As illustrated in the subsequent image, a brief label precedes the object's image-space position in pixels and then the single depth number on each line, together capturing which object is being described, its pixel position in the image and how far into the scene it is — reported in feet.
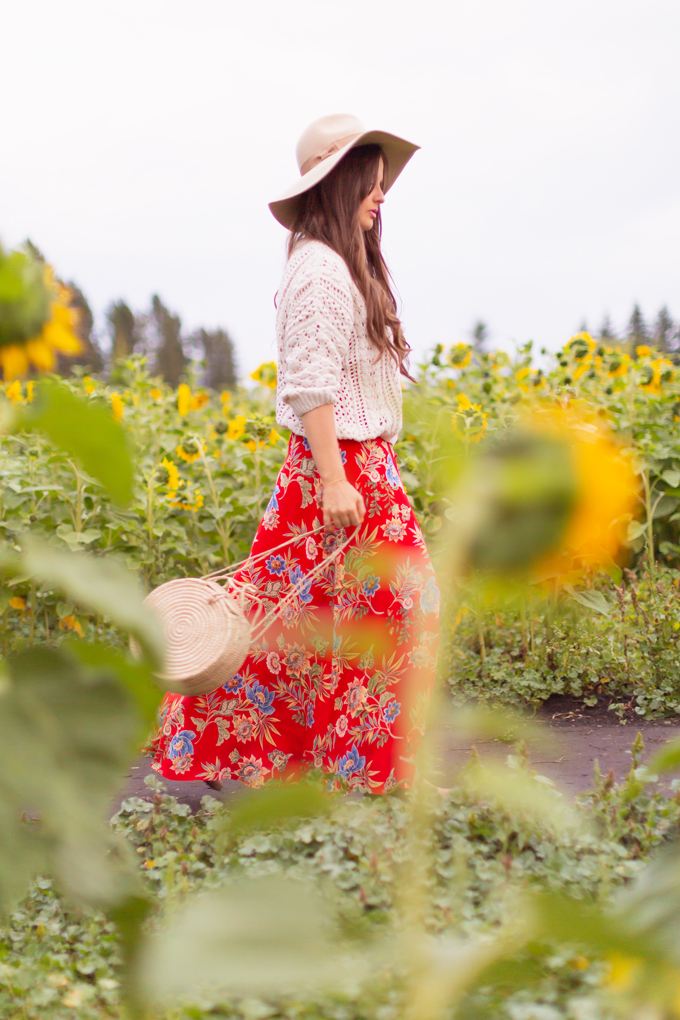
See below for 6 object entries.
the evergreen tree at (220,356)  132.46
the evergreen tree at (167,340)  138.31
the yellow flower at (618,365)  14.29
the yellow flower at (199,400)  15.89
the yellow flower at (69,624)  10.46
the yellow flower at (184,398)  14.87
